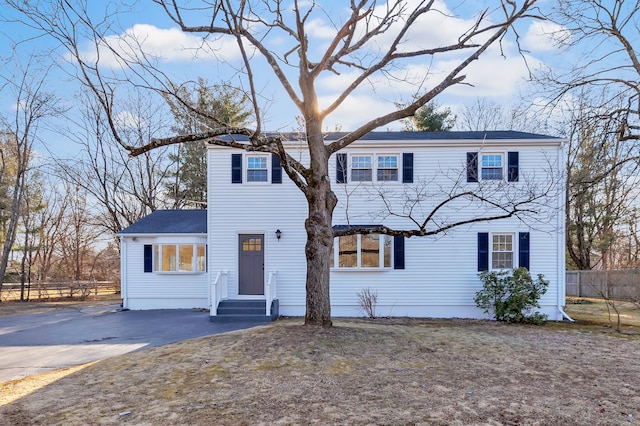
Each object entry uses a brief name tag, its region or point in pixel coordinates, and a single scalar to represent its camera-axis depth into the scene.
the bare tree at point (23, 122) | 17.50
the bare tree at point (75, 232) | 23.58
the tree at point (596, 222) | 19.08
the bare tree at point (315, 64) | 7.27
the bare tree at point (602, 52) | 10.57
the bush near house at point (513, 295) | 10.88
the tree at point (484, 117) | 24.02
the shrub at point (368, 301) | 11.84
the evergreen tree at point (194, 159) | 22.88
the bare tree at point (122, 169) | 21.97
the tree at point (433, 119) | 24.06
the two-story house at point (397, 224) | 11.83
